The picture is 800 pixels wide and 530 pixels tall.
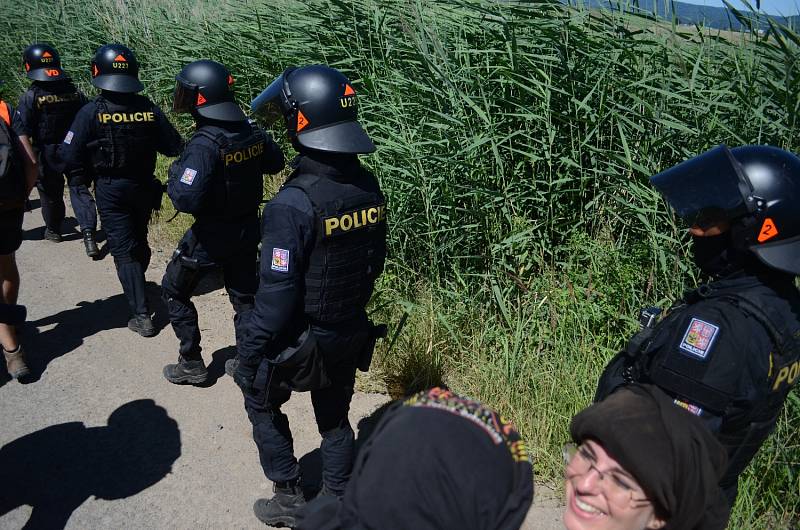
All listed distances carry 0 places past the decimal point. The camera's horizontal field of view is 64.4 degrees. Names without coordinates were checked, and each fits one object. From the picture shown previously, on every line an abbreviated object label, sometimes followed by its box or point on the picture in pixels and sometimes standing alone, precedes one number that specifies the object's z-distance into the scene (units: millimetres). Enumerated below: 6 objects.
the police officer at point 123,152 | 4738
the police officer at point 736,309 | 1853
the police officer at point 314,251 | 2650
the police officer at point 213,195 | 3809
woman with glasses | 1332
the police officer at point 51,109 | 6195
